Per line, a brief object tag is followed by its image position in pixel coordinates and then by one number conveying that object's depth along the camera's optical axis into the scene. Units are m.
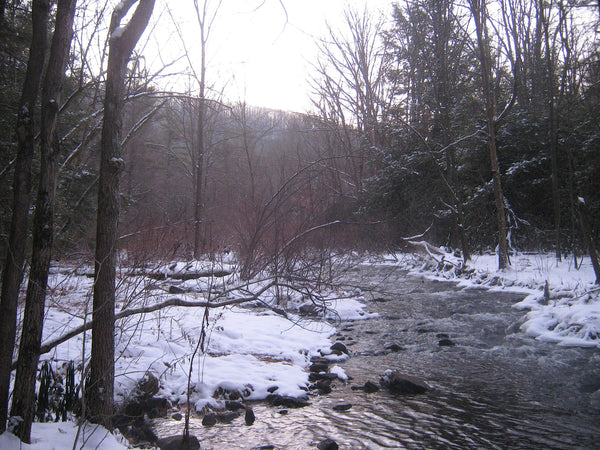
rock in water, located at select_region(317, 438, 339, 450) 4.16
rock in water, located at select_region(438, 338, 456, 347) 7.81
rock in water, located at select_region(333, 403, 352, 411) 5.21
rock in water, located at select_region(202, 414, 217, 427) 4.87
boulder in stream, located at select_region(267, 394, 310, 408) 5.38
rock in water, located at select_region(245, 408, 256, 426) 4.89
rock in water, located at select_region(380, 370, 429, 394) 5.71
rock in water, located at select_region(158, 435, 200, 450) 4.14
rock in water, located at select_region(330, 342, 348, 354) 7.63
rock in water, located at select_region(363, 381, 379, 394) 5.80
